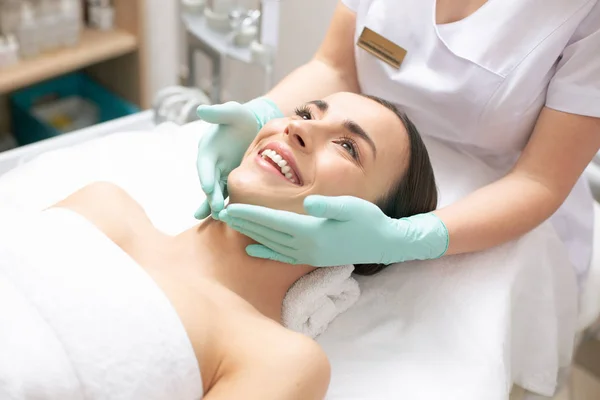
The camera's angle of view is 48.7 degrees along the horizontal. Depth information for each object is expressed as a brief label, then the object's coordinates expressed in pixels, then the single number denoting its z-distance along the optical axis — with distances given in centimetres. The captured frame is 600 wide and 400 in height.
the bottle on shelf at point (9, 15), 201
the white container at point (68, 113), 240
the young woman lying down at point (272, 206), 95
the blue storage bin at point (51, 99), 236
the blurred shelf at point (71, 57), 198
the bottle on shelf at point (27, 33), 202
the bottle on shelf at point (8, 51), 196
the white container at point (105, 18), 225
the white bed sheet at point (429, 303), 108
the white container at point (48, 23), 207
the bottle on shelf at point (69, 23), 211
